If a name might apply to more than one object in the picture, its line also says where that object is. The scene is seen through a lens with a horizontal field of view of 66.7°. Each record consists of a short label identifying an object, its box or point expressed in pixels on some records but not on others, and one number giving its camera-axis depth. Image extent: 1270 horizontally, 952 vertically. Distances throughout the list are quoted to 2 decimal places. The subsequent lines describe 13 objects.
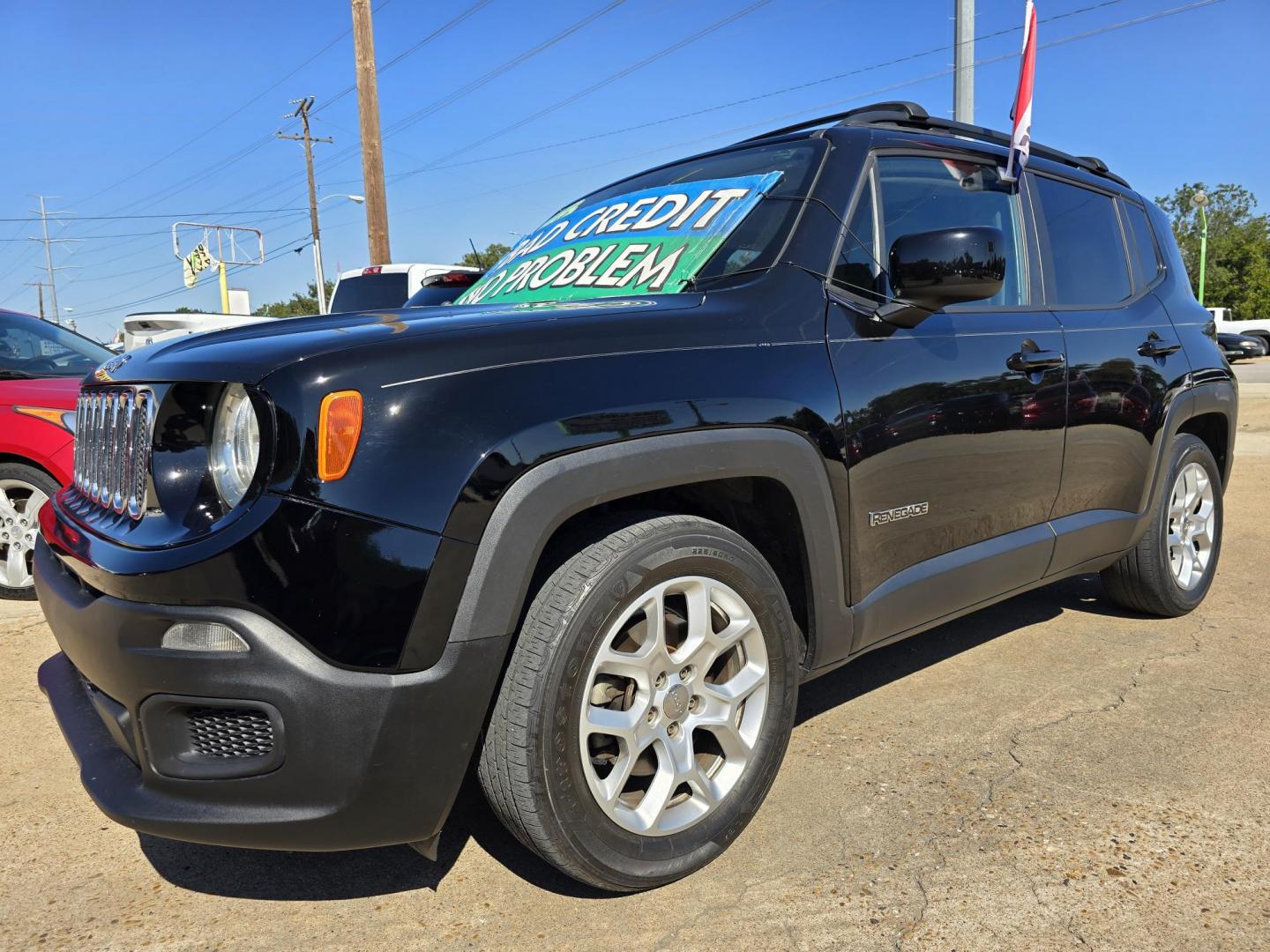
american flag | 3.30
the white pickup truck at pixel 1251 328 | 29.72
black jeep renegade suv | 1.79
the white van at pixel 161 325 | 10.25
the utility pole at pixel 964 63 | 9.35
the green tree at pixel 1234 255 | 48.62
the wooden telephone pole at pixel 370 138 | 12.41
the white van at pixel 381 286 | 9.34
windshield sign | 2.77
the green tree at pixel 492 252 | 42.76
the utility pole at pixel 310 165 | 39.34
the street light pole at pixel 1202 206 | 39.09
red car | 4.82
